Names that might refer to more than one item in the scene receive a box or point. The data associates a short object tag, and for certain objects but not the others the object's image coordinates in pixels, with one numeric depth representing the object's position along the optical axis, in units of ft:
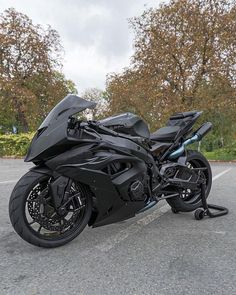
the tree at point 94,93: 142.24
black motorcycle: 8.67
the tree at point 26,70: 64.13
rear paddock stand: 12.16
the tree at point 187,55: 45.47
